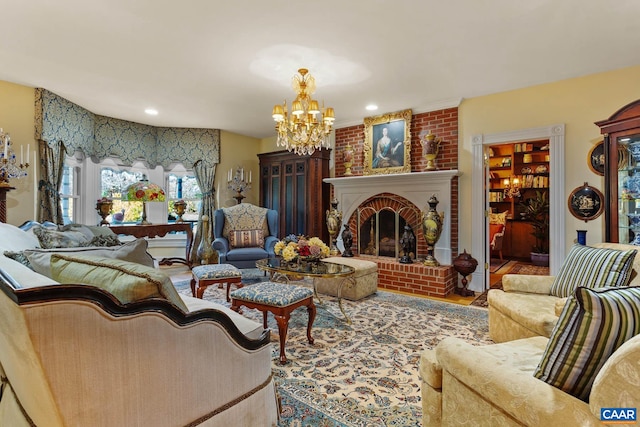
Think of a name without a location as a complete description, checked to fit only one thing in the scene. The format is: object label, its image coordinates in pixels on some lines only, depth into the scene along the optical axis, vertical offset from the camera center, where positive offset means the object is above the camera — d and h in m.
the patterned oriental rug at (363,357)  1.69 -1.04
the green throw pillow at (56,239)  2.51 -0.20
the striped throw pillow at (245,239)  4.77 -0.40
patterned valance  3.97 +1.20
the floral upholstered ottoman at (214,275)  3.07 -0.61
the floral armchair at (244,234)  4.50 -0.33
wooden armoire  5.40 +0.38
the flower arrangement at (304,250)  3.08 -0.37
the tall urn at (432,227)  4.10 -0.20
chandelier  3.13 +0.92
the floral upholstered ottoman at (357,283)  3.63 -0.84
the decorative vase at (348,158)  5.07 +0.85
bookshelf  6.61 +0.65
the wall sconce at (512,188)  6.73 +0.48
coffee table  2.82 -0.53
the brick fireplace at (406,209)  4.06 +0.03
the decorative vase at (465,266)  3.92 -0.68
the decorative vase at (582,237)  3.27 -0.27
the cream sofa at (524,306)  2.04 -0.67
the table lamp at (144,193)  4.71 +0.30
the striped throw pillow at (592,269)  2.06 -0.40
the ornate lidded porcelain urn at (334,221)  5.05 -0.15
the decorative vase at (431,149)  4.29 +0.84
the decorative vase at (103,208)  4.53 +0.07
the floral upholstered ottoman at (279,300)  2.24 -0.64
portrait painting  4.64 +1.02
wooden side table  4.53 -0.26
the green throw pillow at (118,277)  1.01 -0.22
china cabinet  2.81 +0.24
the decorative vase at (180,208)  5.47 +0.08
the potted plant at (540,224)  6.11 -0.26
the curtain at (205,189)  5.86 +0.43
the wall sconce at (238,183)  5.99 +0.55
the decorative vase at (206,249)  5.59 -0.65
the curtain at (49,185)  3.94 +0.36
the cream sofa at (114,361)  0.77 -0.44
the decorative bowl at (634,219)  2.81 -0.08
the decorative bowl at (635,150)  2.78 +0.52
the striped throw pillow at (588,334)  0.94 -0.37
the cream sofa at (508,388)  0.82 -0.58
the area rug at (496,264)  5.74 -1.04
